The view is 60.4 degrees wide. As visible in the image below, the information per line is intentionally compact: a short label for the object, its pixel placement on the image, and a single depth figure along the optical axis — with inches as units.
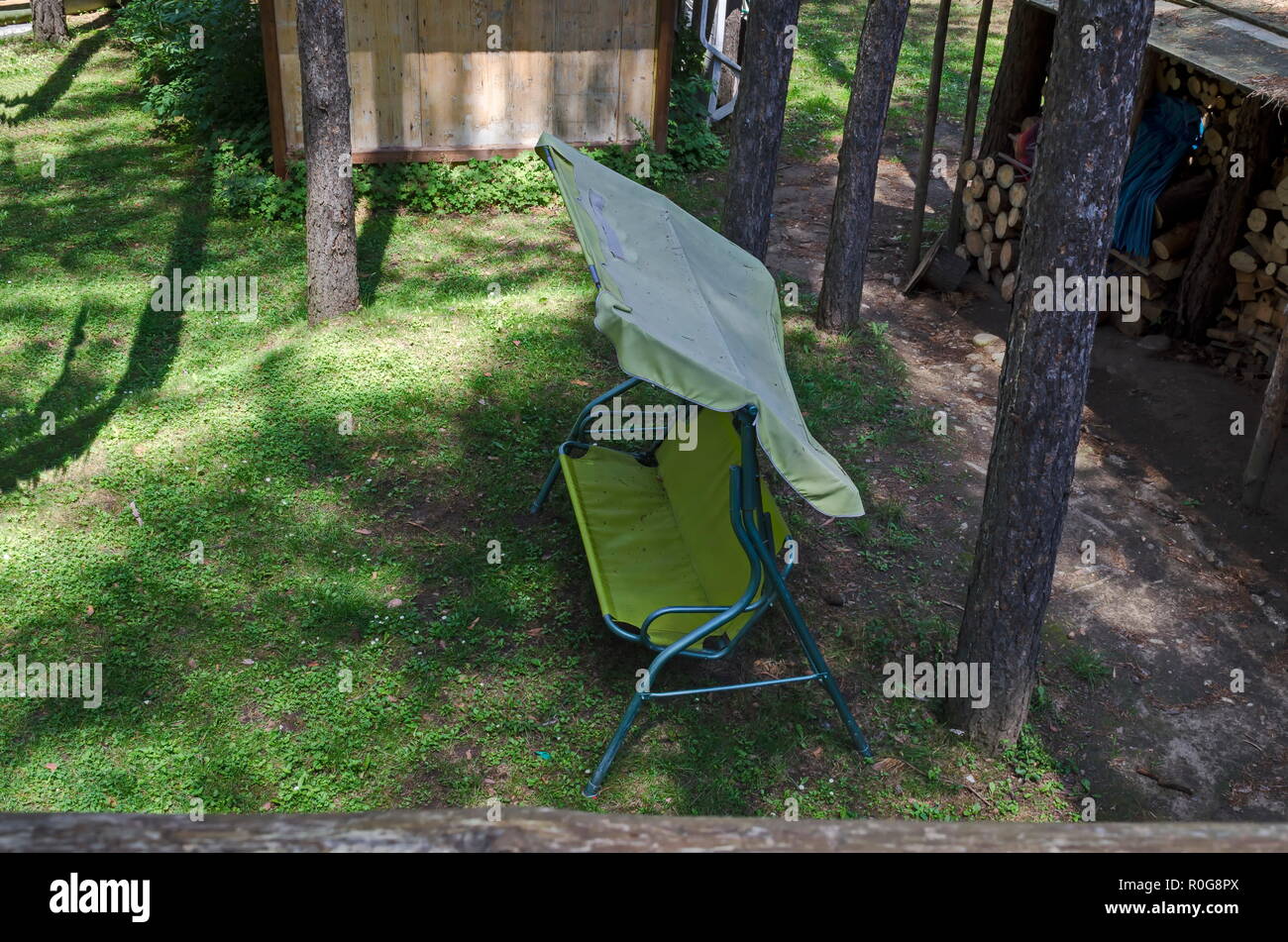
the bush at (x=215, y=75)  451.2
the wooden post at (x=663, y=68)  462.9
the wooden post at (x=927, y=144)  395.5
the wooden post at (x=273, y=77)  409.7
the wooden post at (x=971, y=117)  400.2
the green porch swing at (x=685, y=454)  186.9
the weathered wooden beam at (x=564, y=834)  69.0
